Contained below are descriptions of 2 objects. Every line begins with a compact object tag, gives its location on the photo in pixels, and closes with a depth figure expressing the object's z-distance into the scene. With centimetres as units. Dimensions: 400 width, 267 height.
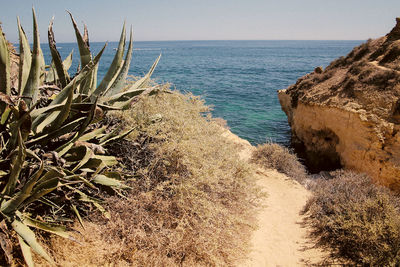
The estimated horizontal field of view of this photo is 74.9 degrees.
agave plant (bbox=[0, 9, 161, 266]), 235
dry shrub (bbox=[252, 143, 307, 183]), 761
